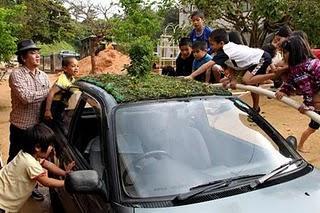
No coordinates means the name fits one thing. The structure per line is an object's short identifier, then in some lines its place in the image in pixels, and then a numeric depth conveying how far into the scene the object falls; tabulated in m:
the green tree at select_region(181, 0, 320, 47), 11.66
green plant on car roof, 3.37
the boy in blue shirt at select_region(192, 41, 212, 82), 6.58
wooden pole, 4.98
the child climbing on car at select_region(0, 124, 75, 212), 3.46
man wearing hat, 4.82
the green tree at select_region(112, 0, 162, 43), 15.05
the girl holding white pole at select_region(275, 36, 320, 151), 5.01
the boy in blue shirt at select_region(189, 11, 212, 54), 7.30
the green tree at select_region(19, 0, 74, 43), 20.62
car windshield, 2.83
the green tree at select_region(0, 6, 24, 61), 11.44
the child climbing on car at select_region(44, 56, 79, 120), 4.87
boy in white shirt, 5.97
